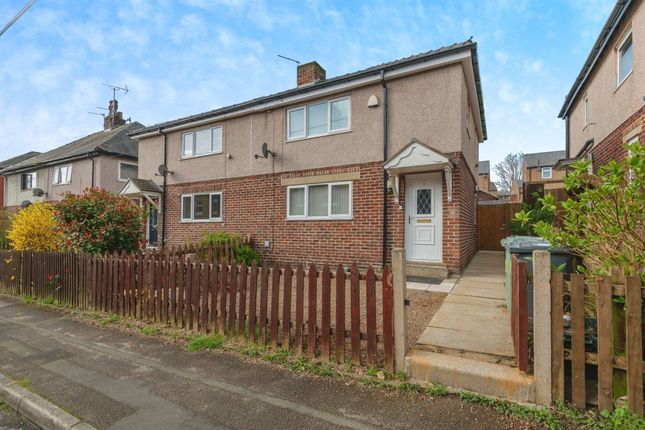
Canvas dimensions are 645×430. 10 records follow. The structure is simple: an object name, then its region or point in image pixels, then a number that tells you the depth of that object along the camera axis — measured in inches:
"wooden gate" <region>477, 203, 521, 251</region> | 604.1
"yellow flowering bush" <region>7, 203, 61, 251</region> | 342.3
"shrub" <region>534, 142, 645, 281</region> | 117.3
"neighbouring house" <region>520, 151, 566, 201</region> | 1679.4
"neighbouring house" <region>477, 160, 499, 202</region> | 1745.8
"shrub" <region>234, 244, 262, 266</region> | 390.0
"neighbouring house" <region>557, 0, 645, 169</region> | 279.0
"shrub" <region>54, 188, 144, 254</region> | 273.3
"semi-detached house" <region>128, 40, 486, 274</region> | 337.1
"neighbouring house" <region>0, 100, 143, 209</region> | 758.5
